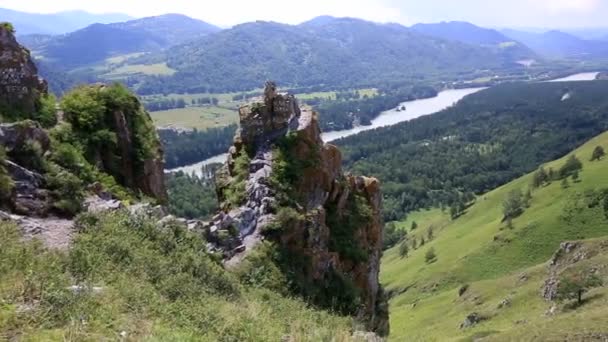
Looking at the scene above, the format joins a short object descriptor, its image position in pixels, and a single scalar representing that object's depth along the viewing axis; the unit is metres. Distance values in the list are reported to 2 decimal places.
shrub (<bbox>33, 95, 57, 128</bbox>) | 24.75
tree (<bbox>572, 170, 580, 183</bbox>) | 148.43
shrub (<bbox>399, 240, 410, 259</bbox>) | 161.12
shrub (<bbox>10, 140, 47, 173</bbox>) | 20.41
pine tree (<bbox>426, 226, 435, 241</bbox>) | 169.95
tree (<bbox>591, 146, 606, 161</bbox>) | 170.88
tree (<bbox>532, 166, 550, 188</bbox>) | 166.44
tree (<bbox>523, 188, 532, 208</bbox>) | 147.45
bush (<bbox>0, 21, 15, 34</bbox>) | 26.00
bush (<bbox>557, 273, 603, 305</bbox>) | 65.81
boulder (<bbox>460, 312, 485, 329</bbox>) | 81.25
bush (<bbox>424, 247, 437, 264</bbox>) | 141.88
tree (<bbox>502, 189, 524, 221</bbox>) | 144.45
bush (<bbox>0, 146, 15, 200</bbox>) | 18.28
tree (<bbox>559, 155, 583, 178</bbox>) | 161.62
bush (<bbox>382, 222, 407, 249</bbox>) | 184.27
